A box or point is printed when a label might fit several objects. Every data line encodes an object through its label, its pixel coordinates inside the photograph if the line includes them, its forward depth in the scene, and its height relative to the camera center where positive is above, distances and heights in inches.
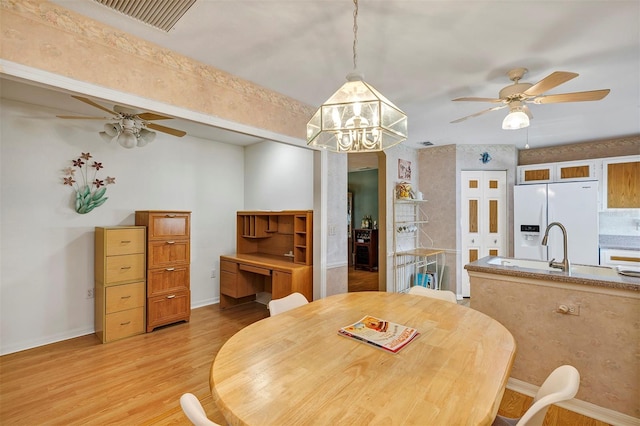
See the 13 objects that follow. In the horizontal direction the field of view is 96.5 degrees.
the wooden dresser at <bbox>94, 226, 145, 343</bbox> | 124.1 -30.8
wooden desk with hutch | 137.3 -25.4
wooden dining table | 34.9 -24.5
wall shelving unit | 177.5 -24.2
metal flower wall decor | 129.5 +13.6
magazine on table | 53.1 -24.2
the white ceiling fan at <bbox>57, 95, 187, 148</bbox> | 105.6 +34.8
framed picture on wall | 185.3 +29.6
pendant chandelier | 53.0 +19.2
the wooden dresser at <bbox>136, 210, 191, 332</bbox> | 135.2 -25.5
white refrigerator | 154.3 -2.4
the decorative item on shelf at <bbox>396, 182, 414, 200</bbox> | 173.9 +13.9
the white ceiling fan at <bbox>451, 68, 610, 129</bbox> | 80.6 +35.9
